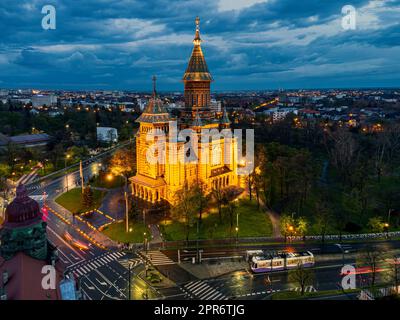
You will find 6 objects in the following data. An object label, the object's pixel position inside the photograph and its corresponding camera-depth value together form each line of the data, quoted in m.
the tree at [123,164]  89.12
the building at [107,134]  138.25
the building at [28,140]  120.94
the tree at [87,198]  71.44
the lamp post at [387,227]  60.49
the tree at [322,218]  59.09
